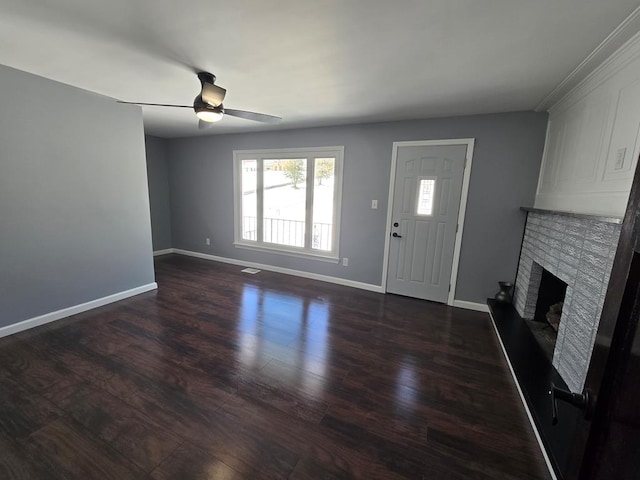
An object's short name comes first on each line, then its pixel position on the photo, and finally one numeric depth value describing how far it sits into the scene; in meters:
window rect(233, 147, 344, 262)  4.02
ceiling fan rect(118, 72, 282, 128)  2.11
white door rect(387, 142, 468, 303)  3.27
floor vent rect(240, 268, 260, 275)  4.50
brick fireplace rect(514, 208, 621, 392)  1.55
